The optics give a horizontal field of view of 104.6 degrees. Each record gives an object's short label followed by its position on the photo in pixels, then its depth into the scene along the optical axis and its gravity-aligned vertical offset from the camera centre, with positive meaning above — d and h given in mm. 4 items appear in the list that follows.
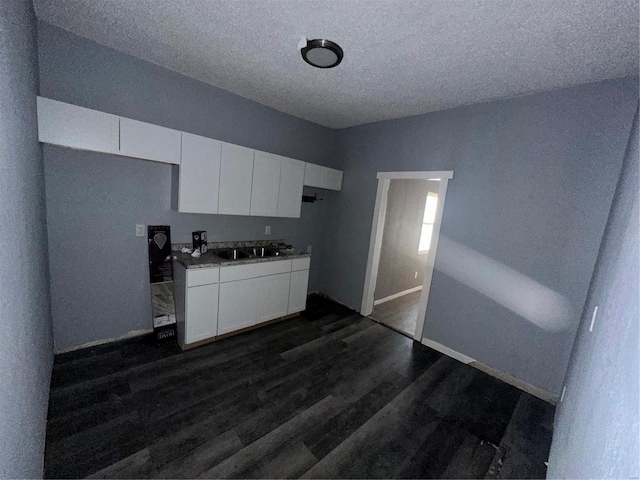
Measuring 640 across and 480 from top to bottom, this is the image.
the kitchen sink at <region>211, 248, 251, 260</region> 3058 -704
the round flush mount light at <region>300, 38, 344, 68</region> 1774 +1134
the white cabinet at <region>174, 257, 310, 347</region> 2479 -1093
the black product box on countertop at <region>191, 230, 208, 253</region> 2840 -537
